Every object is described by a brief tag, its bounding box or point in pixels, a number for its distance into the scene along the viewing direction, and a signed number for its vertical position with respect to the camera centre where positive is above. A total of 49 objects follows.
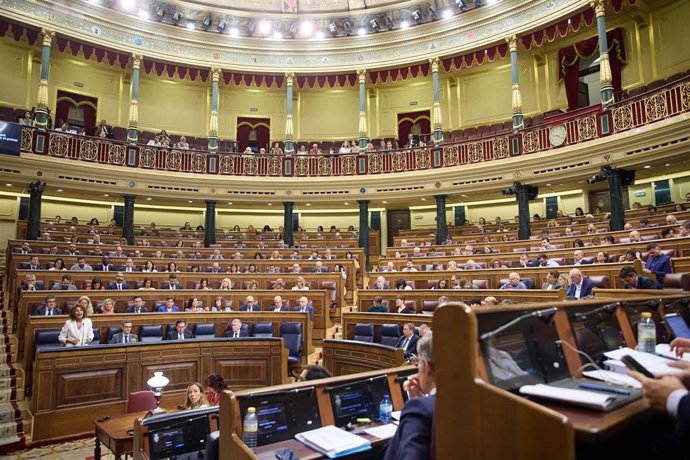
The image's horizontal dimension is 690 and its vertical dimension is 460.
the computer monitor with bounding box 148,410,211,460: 3.16 -1.09
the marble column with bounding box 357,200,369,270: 13.98 +1.55
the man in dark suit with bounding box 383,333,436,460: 1.50 -0.49
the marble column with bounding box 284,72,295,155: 14.73 +5.14
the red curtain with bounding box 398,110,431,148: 16.41 +5.48
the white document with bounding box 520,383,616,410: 1.22 -0.33
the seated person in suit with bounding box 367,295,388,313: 7.33 -0.48
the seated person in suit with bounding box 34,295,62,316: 6.53 -0.41
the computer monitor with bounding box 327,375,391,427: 2.71 -0.74
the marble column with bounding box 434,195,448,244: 13.02 +1.58
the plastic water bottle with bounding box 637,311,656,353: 1.95 -0.27
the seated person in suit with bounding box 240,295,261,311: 7.77 -0.47
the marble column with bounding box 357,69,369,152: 14.50 +5.53
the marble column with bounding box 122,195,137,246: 12.80 +1.62
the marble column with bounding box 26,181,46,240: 11.44 +1.71
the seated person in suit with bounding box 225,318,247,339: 6.73 -0.78
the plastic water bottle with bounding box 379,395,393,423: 2.72 -0.80
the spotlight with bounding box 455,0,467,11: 13.09 +7.72
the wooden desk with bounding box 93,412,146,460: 3.52 -1.22
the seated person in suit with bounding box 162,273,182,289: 8.62 -0.09
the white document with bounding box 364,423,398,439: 2.40 -0.83
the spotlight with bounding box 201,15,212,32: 14.41 +7.96
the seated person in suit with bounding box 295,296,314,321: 7.79 -0.50
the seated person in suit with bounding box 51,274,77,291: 7.58 -0.09
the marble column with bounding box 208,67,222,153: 14.42 +5.35
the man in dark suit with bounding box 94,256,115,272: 9.11 +0.27
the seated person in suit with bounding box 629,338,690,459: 1.20 -0.35
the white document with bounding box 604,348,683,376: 1.50 -0.31
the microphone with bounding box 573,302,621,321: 1.85 -0.15
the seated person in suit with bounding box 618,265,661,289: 4.66 -0.06
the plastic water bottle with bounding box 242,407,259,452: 2.26 -0.74
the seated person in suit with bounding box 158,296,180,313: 7.40 -0.47
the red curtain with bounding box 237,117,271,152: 16.94 +5.37
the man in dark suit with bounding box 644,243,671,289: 5.65 +0.13
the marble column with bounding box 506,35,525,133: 12.34 +4.99
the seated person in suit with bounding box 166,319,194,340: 6.54 -0.78
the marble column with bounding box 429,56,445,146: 13.63 +5.25
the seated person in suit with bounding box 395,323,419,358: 5.41 -0.79
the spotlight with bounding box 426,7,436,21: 13.73 +7.83
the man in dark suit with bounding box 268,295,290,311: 7.94 -0.48
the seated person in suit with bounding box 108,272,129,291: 8.32 -0.08
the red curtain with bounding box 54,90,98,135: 14.45 +5.52
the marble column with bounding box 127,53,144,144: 13.26 +5.16
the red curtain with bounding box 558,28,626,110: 12.47 +6.07
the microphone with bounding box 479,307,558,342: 1.41 -0.15
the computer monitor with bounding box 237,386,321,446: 2.41 -0.73
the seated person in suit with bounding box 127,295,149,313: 7.25 -0.44
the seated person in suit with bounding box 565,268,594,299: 5.57 -0.14
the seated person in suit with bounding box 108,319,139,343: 6.13 -0.76
